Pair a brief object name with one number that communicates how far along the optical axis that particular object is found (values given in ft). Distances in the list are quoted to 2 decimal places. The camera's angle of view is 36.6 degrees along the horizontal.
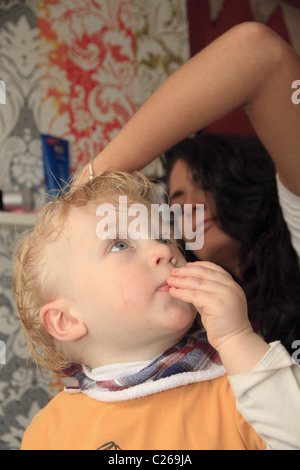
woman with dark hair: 3.13
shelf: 3.84
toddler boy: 1.83
